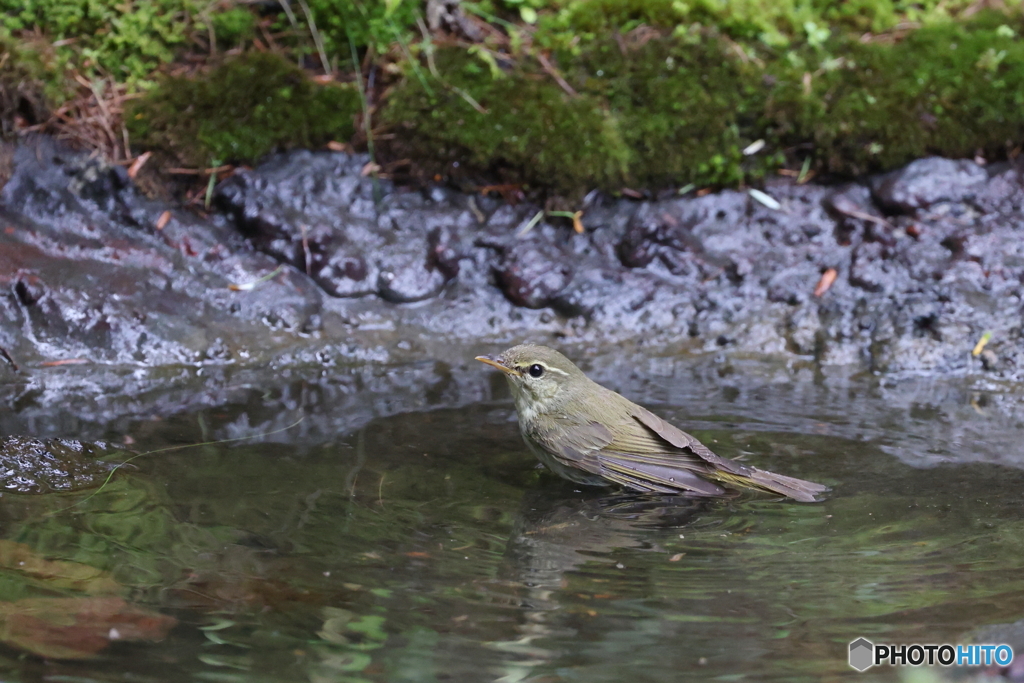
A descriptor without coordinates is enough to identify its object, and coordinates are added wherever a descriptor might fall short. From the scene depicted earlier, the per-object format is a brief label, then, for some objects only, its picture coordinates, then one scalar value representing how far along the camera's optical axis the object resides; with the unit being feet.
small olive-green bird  28.37
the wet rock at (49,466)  24.80
